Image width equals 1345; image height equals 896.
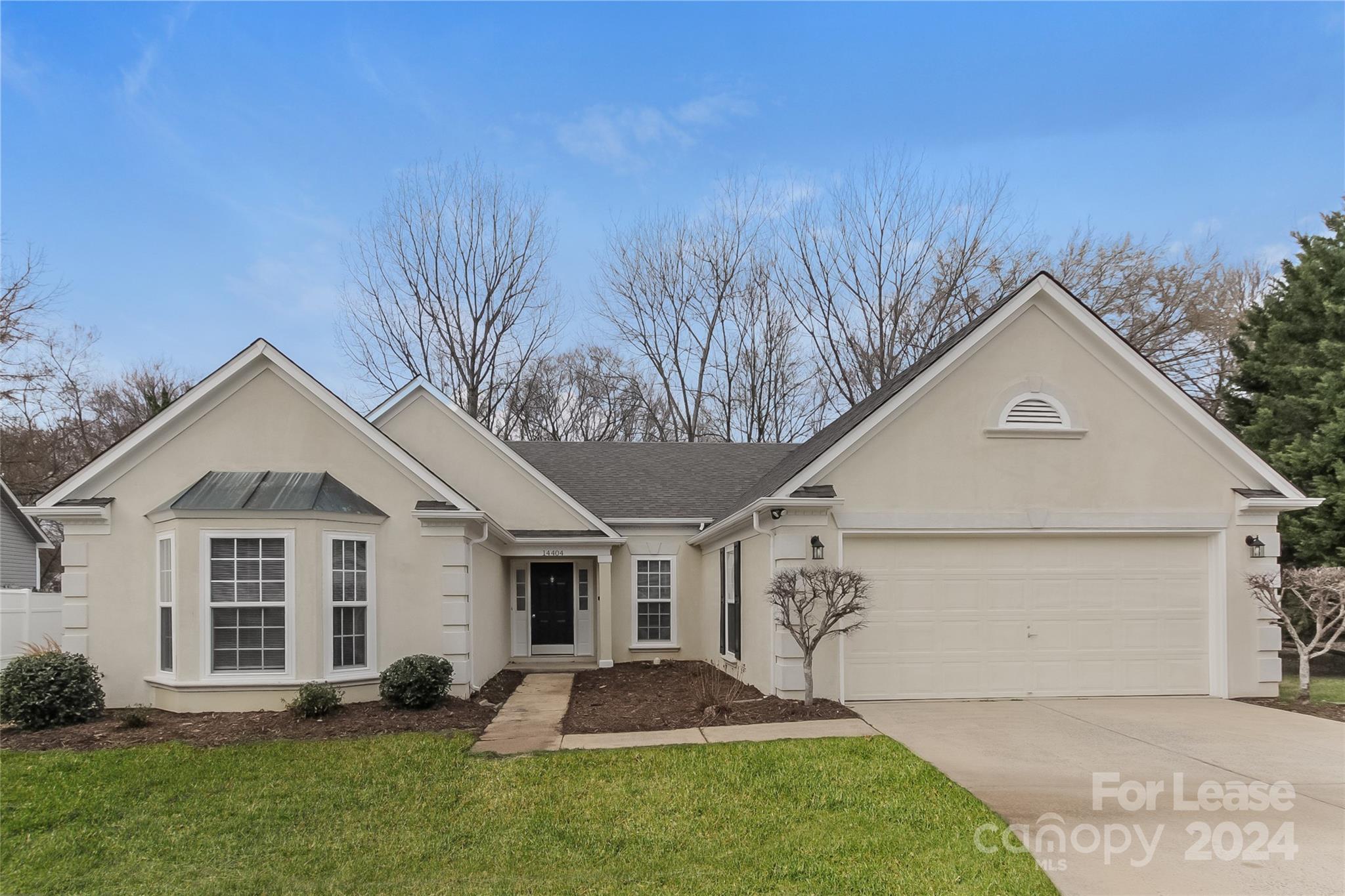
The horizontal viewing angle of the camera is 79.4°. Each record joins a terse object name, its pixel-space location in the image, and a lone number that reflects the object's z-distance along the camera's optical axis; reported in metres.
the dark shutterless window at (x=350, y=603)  10.91
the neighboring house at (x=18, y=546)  23.08
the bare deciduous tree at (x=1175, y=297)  24.36
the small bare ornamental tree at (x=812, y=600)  10.19
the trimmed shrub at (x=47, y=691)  9.75
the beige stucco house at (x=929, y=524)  10.97
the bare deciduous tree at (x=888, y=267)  27.77
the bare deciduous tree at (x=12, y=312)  23.30
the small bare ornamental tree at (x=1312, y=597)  10.66
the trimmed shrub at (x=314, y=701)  10.05
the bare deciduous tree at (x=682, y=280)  31.19
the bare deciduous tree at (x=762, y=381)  31.45
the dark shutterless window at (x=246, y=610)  10.52
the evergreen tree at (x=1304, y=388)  15.45
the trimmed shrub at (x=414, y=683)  10.48
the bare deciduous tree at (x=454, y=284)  29.00
